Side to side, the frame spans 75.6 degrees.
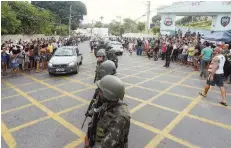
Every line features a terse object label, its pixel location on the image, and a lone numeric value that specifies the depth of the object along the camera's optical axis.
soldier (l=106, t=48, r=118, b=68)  5.82
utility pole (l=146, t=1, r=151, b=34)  22.95
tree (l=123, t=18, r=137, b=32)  48.64
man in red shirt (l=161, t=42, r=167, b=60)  11.75
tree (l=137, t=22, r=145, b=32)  42.76
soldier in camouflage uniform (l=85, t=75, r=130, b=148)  1.39
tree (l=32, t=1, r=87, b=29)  38.82
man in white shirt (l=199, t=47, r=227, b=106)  4.67
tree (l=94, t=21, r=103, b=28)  78.43
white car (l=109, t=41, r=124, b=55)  14.77
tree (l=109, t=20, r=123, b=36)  50.15
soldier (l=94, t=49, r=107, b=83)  3.87
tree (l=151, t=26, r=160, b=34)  30.61
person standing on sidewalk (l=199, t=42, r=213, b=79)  7.43
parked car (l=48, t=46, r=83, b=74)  7.47
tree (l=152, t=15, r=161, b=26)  53.47
